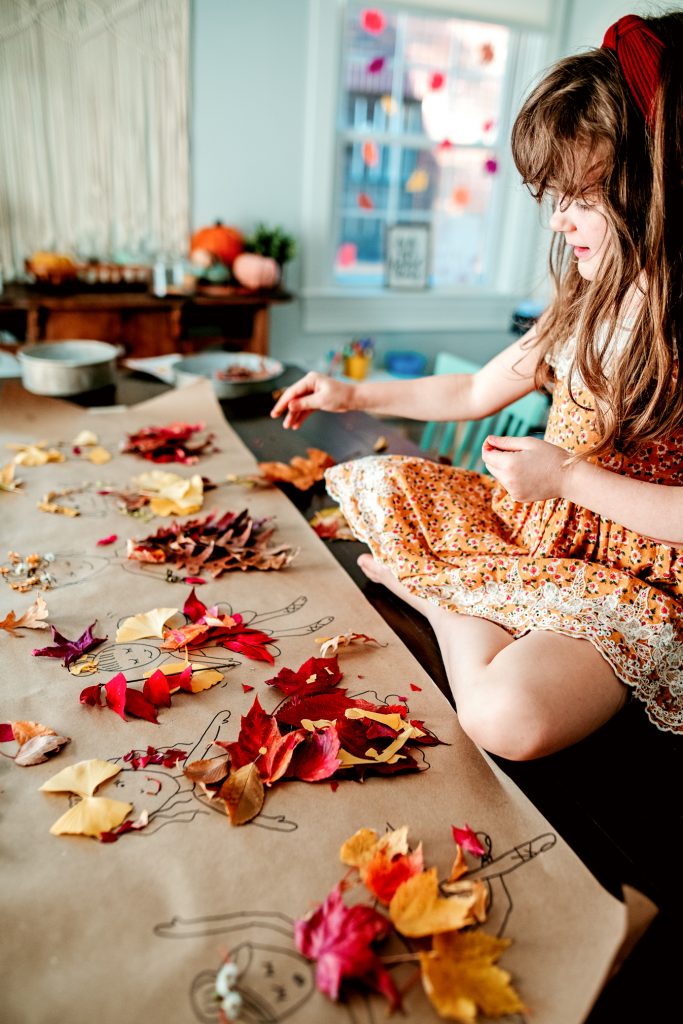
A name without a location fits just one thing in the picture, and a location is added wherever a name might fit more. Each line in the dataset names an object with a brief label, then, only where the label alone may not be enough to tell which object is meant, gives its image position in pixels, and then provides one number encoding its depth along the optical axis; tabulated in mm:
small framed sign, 3525
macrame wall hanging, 2621
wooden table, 464
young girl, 691
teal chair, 1453
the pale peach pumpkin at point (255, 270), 2898
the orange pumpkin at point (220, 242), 2943
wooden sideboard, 2494
